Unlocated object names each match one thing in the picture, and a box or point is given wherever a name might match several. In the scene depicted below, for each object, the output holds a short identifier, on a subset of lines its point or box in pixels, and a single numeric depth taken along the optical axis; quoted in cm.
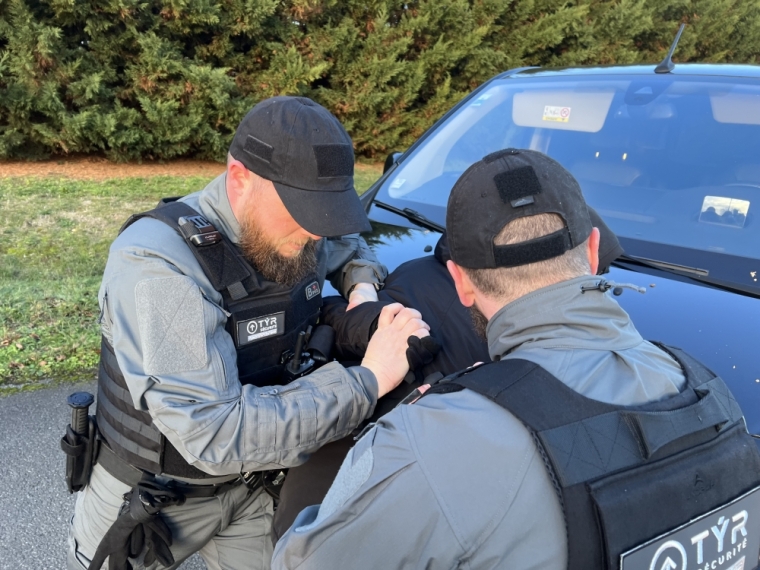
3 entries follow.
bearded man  140
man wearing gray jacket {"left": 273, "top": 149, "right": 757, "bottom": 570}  91
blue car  176
